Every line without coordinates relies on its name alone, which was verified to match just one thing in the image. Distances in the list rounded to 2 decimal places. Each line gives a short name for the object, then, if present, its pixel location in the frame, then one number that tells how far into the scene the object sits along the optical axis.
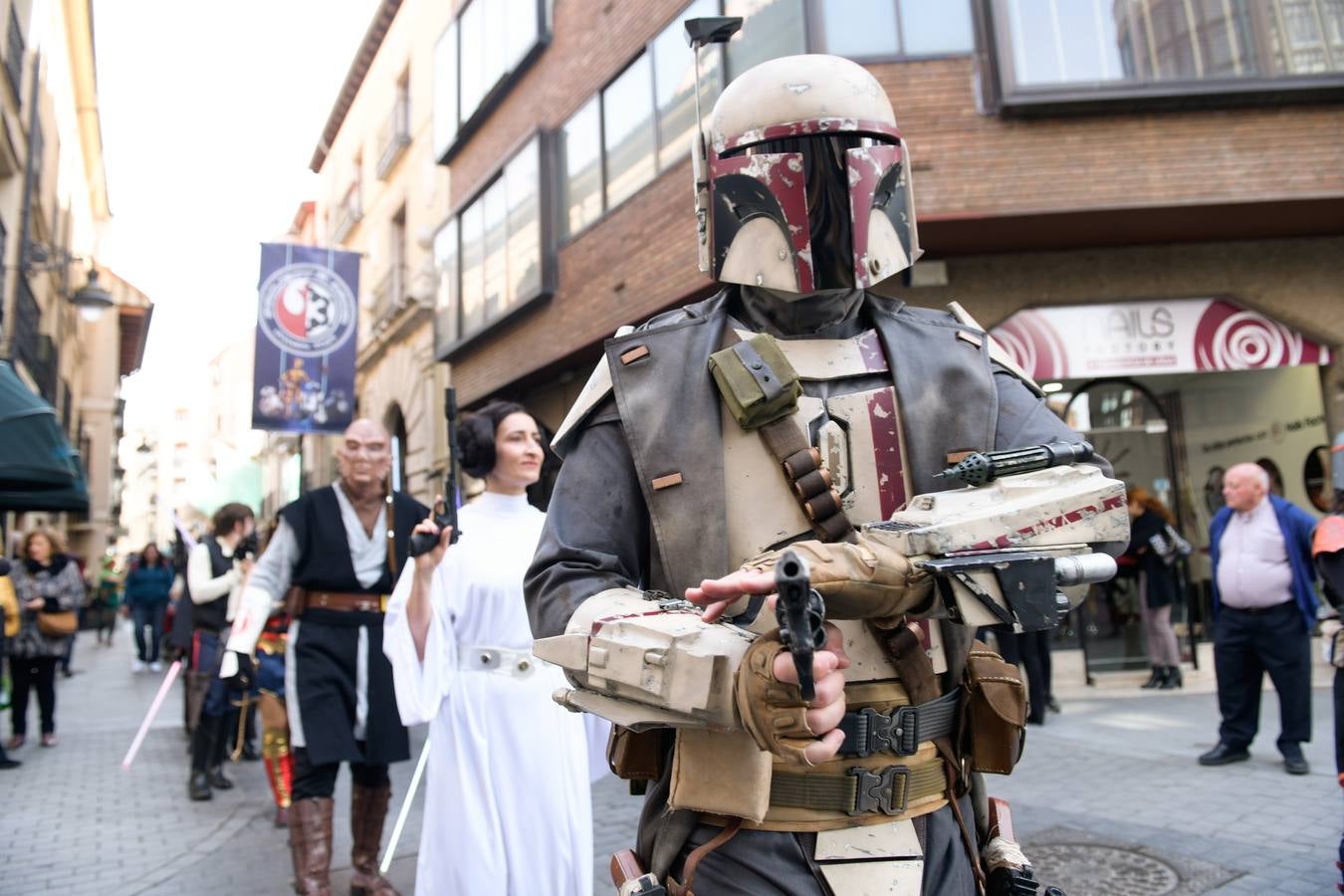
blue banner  12.85
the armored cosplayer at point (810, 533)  1.35
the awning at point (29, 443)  4.88
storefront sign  9.36
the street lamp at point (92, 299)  11.87
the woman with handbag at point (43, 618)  8.24
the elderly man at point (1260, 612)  6.12
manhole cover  4.21
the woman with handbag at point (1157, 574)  8.98
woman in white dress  3.45
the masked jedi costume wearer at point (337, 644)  4.25
